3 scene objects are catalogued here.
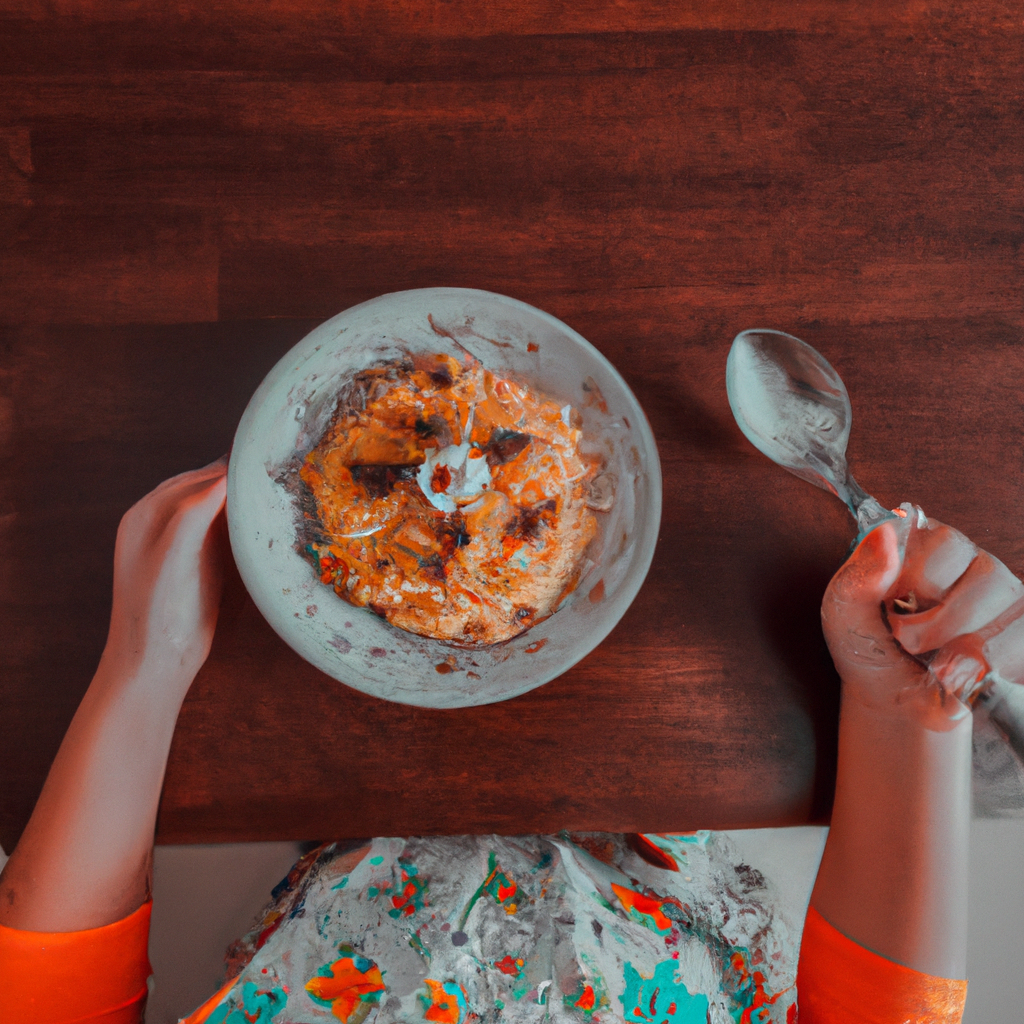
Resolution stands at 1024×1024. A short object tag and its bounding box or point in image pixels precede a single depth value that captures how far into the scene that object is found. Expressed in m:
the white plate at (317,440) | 0.41
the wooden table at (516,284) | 0.49
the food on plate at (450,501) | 0.43
